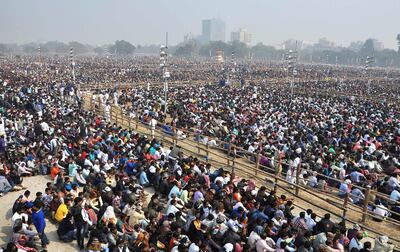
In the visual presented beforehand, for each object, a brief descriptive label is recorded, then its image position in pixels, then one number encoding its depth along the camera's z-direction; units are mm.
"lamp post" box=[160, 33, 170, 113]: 22441
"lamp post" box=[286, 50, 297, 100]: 31428
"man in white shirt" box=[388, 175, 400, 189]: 11562
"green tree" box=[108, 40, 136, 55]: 149000
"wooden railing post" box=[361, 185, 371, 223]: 9492
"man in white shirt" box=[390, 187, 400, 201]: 10636
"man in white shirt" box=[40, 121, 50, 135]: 16109
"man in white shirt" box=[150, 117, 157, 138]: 18000
